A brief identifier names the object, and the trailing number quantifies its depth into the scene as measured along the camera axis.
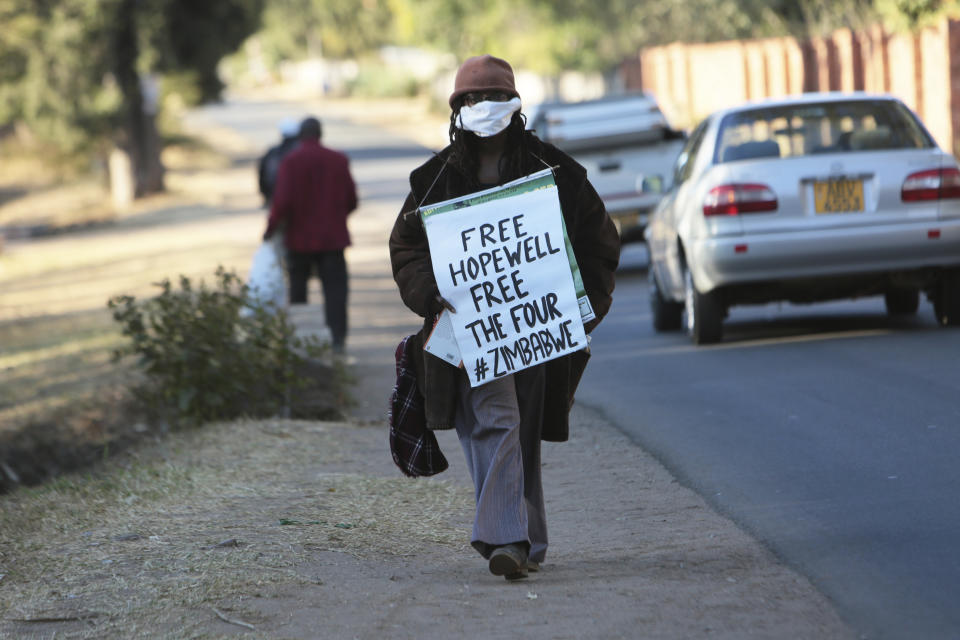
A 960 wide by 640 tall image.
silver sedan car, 20.95
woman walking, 10.36
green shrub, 18.78
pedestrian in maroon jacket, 24.08
